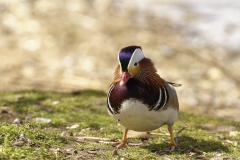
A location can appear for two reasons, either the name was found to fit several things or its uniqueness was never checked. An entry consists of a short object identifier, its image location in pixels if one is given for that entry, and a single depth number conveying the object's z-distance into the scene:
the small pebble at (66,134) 12.22
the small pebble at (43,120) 13.80
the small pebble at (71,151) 9.74
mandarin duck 9.62
